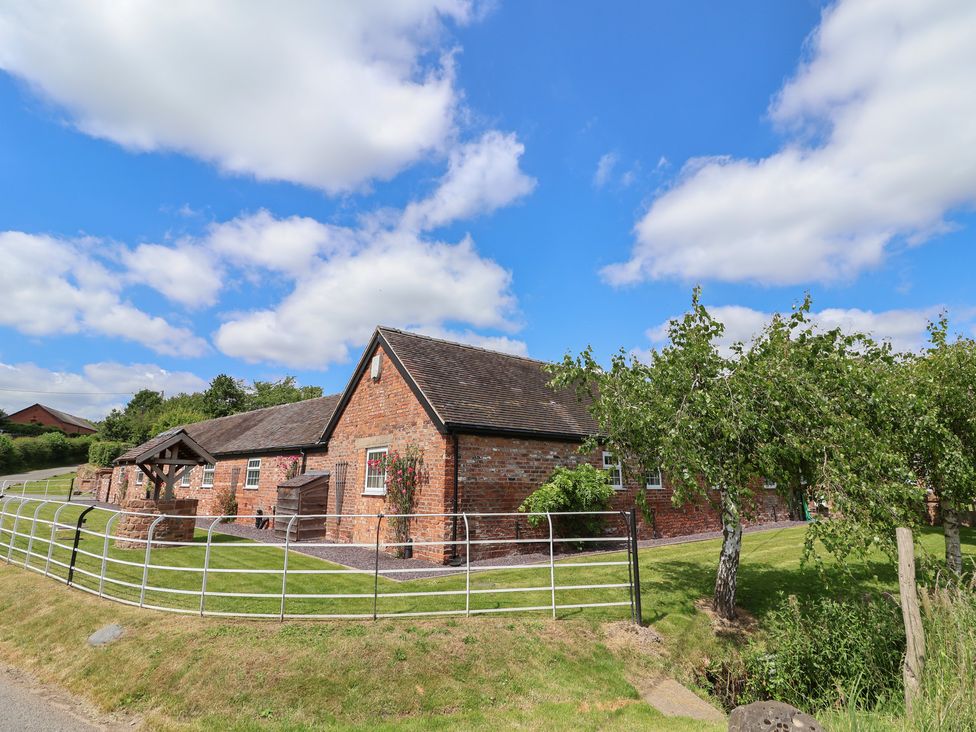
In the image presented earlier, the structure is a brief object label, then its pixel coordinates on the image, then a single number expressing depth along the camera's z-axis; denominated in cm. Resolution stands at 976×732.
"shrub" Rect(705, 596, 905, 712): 732
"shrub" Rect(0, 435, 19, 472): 4803
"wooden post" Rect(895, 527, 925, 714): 600
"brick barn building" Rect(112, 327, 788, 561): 1371
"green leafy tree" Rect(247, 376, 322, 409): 6806
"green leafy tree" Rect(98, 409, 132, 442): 6141
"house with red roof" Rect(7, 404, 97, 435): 8448
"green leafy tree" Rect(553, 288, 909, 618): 778
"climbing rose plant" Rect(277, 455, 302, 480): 2077
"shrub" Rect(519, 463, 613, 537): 1387
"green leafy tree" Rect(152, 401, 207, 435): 5519
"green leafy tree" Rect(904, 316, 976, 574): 854
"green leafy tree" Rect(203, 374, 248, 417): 6419
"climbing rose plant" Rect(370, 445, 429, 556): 1424
